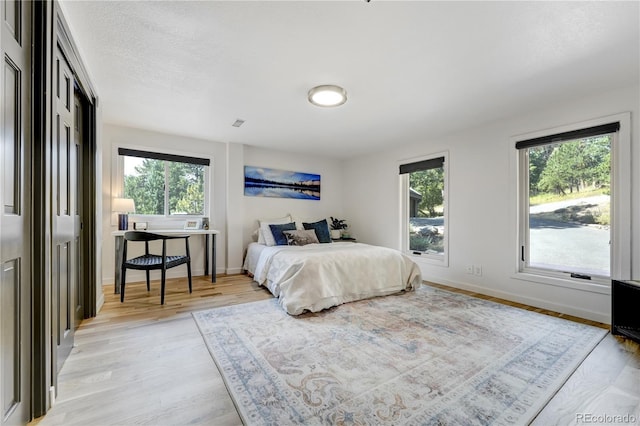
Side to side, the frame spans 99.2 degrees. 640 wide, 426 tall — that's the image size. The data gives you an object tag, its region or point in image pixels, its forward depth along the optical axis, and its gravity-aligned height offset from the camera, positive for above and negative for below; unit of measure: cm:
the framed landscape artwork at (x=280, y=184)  488 +54
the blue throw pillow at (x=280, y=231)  422 -31
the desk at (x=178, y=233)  341 -45
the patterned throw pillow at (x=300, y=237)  413 -40
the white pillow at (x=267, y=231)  425 -31
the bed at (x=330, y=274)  284 -74
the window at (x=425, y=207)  419 +8
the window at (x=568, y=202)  275 +11
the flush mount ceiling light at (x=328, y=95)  257 +114
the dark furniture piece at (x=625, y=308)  217 -79
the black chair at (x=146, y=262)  302 -57
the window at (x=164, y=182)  400 +46
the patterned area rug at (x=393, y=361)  139 -101
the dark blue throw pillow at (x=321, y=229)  456 -30
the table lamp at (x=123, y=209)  355 +3
